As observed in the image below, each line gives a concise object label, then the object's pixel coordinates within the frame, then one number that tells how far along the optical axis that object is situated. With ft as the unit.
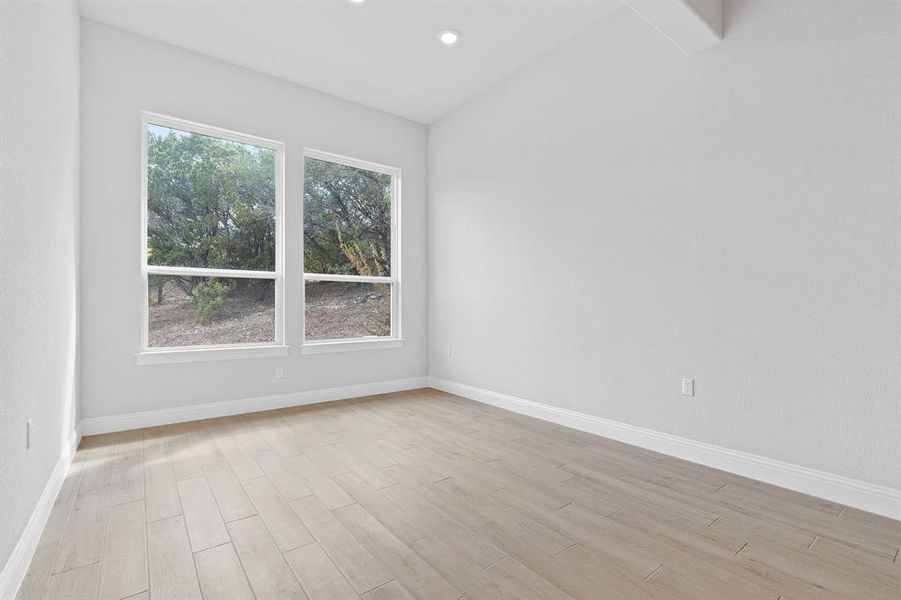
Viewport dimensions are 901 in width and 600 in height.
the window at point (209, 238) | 11.54
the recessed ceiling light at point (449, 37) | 11.01
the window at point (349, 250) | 14.14
